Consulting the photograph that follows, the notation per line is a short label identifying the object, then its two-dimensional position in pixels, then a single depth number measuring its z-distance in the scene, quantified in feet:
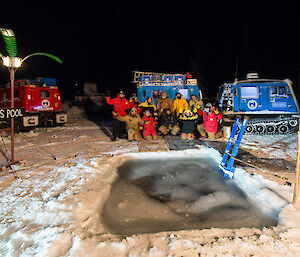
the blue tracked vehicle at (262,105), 24.18
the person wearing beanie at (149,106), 26.55
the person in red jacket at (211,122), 22.76
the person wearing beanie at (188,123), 23.11
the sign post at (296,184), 7.86
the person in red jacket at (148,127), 22.45
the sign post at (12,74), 13.28
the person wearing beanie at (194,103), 24.33
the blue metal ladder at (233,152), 11.90
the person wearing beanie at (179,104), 27.30
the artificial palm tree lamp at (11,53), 13.07
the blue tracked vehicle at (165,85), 31.07
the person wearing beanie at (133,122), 22.27
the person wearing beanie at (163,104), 26.71
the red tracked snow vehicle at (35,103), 27.53
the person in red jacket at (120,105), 23.38
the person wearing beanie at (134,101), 27.43
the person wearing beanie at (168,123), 24.12
